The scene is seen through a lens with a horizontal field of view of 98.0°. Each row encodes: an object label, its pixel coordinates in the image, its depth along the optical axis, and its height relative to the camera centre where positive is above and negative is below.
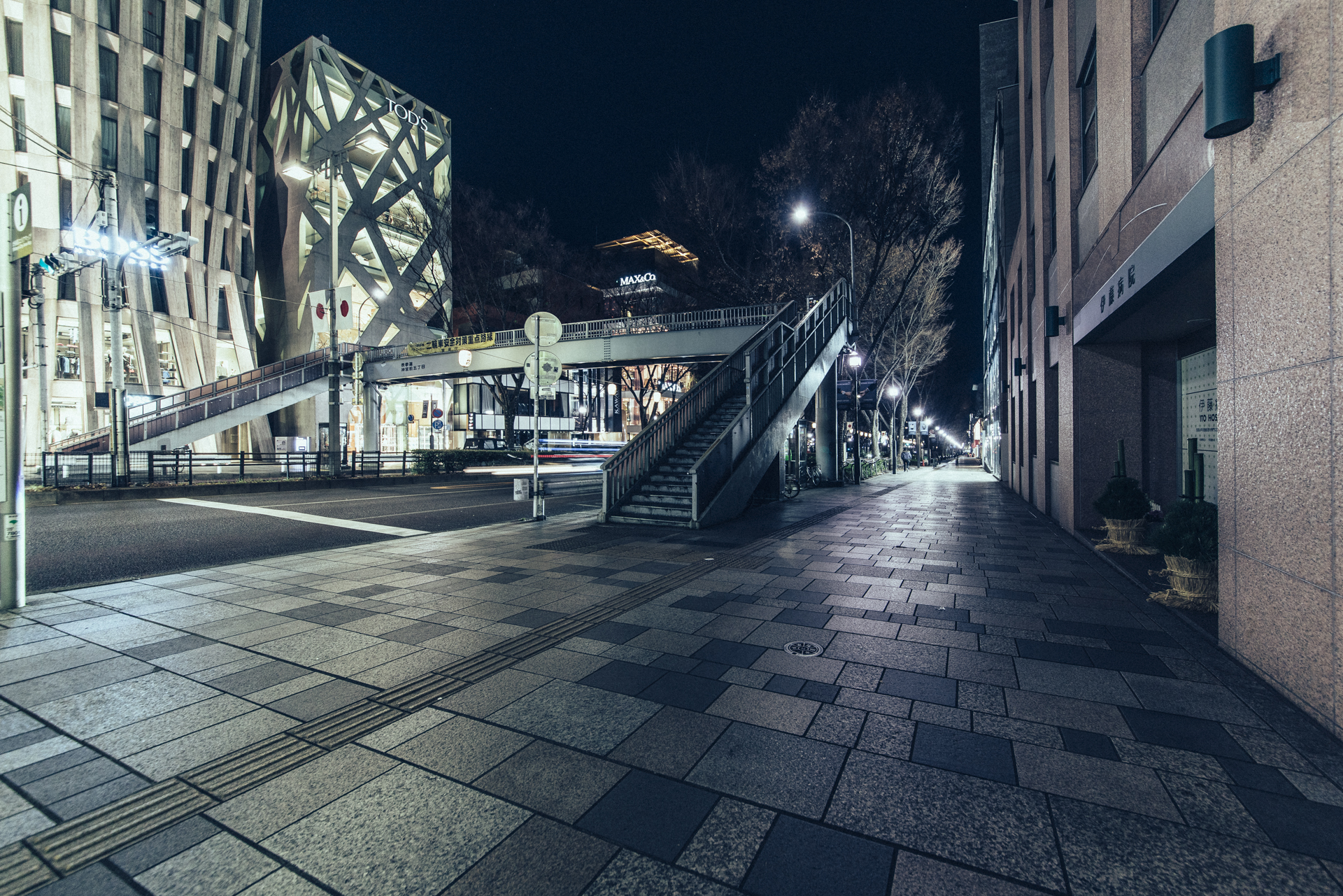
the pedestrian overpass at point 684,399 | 12.16 +1.83
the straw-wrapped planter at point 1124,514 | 8.12 -1.12
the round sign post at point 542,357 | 10.84 +1.63
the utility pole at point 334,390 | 22.27 +2.29
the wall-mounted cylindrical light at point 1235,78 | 3.75 +2.30
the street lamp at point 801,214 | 20.50 +8.04
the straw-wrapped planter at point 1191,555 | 5.51 -1.16
